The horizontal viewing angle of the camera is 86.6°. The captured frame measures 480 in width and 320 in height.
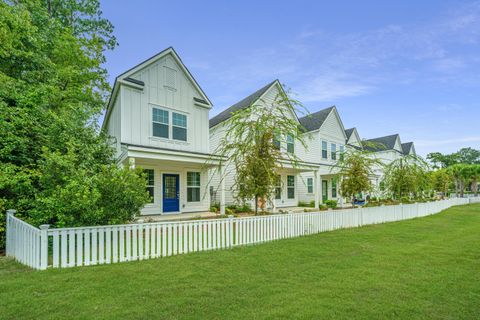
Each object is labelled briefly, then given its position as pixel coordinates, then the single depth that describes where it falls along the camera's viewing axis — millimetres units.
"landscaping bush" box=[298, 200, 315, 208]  19061
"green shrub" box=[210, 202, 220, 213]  13938
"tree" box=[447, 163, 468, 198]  34875
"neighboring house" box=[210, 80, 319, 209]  15812
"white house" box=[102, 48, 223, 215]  11602
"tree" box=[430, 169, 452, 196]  32781
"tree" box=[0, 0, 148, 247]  6266
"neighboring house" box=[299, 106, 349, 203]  20766
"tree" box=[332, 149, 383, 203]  13352
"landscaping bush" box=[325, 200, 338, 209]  19100
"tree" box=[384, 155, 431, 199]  16375
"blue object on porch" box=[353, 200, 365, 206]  23125
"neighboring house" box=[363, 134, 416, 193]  30702
